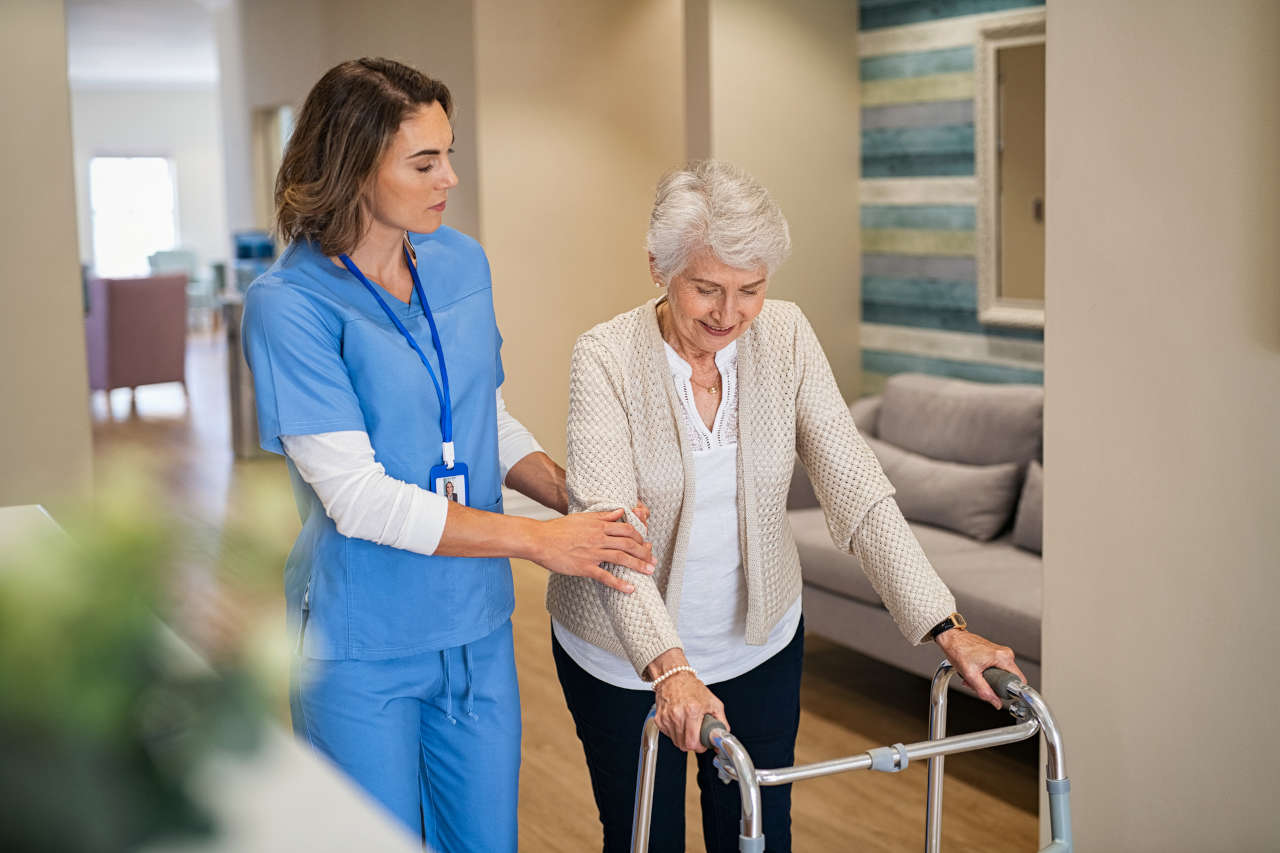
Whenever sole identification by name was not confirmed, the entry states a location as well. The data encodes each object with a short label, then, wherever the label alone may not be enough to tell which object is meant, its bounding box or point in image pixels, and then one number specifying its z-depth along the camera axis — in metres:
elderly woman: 1.74
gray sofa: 3.51
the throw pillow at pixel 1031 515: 3.85
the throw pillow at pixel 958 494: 4.06
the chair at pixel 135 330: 9.96
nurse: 1.61
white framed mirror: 4.60
